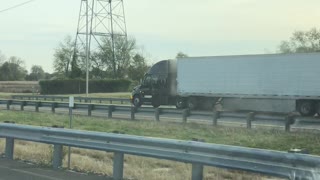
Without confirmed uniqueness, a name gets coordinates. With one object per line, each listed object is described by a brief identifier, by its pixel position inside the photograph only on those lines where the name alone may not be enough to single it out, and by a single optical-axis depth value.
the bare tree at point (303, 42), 82.94
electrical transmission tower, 56.88
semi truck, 29.61
